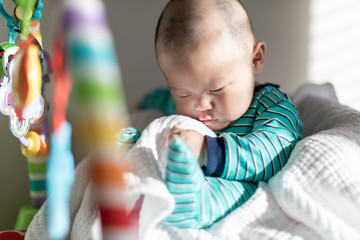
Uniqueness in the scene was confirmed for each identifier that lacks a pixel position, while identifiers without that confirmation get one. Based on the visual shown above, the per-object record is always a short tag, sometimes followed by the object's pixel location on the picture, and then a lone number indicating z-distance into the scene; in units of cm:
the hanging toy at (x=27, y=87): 64
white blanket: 63
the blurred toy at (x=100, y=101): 39
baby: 66
